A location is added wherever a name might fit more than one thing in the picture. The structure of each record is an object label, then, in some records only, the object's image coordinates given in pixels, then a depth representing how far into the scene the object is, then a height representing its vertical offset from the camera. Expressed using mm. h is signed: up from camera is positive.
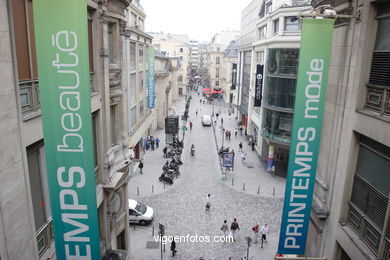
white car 20531 -9940
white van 53594 -9596
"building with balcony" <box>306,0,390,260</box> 7617 -2059
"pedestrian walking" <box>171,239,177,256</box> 17375 -10116
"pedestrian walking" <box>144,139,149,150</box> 38406 -10013
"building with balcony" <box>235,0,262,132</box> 44719 +1475
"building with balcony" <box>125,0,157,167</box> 27484 -1385
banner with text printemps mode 8133 -1744
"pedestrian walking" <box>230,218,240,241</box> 19625 -10078
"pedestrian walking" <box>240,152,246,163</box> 34438 -9930
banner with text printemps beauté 6211 -1311
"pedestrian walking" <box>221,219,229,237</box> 19328 -9979
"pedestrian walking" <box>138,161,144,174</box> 29703 -9799
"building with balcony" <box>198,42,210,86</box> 149800 -2348
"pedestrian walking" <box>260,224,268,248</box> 19031 -10059
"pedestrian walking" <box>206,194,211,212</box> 22550 -10077
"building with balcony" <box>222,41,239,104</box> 72825 +16
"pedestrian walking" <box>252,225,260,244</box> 19355 -10305
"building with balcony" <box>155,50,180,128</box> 48691 -3585
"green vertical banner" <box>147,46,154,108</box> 32031 -1061
